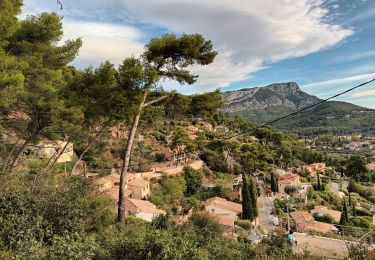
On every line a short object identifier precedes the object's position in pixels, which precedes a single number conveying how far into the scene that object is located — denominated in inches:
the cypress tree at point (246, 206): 1248.2
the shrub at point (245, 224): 1102.4
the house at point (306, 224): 1053.4
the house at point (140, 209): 991.8
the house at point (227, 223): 1008.1
